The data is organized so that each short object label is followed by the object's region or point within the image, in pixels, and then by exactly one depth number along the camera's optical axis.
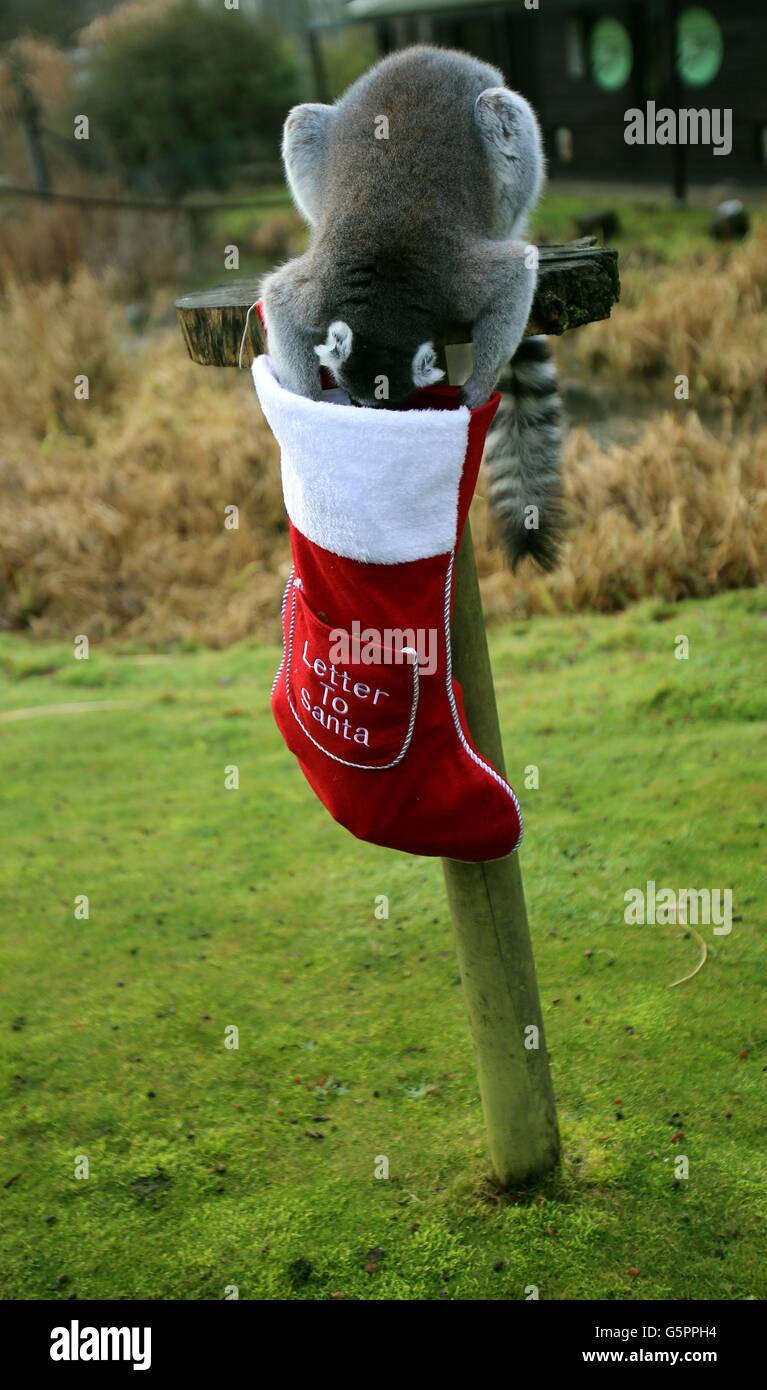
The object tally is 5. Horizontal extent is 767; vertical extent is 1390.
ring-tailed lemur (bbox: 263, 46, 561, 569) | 2.20
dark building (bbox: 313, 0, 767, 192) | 12.30
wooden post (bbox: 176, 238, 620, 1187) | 2.26
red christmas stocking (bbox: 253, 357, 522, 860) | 2.01
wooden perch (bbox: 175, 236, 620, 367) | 2.24
